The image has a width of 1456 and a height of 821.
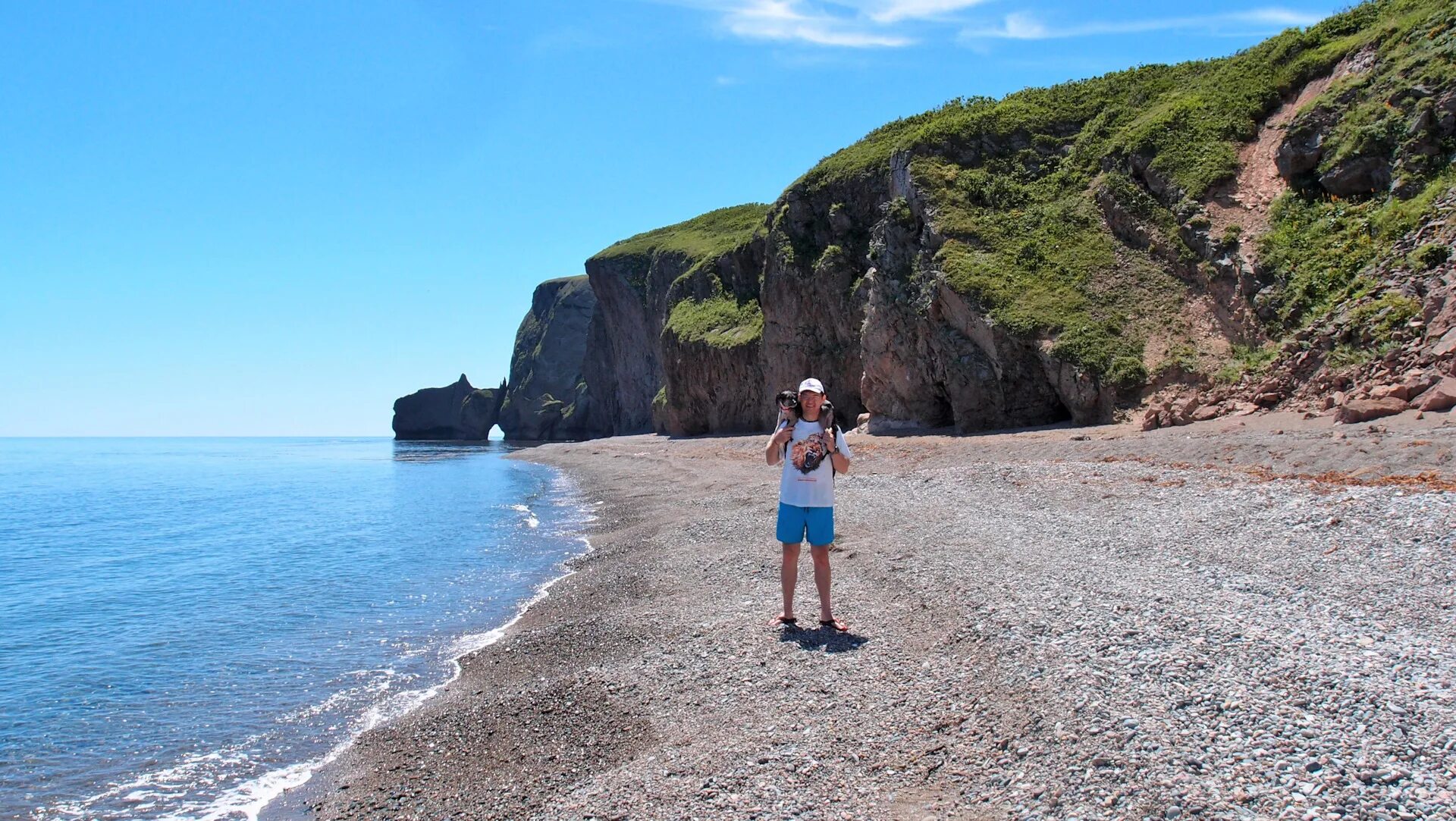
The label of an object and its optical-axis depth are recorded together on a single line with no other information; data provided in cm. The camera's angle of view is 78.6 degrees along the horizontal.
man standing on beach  815
